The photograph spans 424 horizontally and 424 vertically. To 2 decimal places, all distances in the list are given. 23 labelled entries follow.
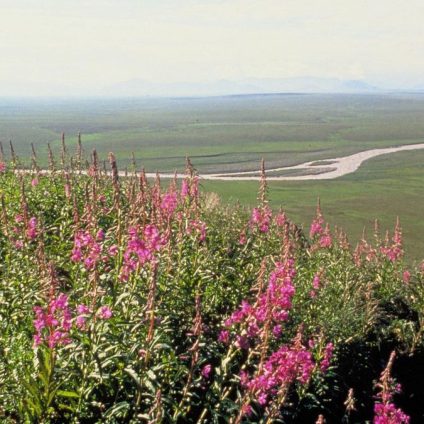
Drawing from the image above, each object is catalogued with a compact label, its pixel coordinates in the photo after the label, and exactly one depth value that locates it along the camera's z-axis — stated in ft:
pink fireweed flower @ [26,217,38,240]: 20.52
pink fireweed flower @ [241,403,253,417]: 11.15
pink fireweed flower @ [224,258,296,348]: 16.51
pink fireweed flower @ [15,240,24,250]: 20.91
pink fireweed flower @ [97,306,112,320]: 14.77
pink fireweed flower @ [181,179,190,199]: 28.78
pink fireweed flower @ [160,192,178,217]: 28.48
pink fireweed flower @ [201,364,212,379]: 15.89
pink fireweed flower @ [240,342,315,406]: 14.25
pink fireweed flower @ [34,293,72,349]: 13.53
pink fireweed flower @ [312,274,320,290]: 26.94
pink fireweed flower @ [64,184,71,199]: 26.04
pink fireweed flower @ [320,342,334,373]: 20.21
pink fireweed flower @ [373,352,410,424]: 13.34
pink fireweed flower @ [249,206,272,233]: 28.27
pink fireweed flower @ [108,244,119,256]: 18.40
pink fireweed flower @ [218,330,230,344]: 17.16
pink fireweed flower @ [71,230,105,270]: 16.42
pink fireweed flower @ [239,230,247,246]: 28.40
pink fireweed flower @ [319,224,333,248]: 37.55
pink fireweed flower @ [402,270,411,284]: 35.35
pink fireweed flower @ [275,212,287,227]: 34.01
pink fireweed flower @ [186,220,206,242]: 24.28
